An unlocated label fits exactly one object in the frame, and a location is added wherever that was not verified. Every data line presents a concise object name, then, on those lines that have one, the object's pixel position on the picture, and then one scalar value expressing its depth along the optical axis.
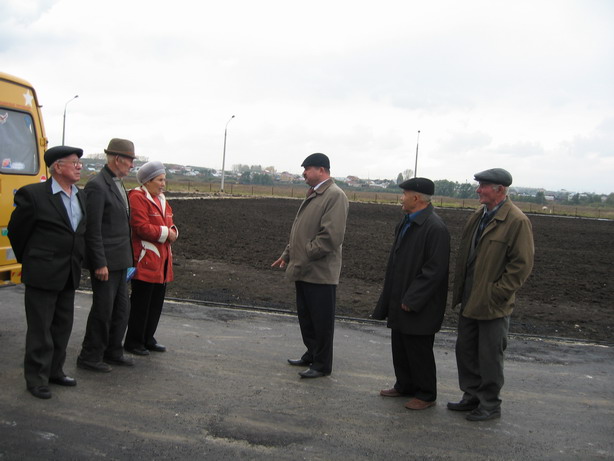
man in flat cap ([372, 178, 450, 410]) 5.18
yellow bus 7.00
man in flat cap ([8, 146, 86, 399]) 4.96
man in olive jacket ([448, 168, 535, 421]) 4.94
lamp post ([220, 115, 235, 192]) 58.15
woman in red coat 6.08
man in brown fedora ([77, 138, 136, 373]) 5.43
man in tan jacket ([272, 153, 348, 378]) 5.80
